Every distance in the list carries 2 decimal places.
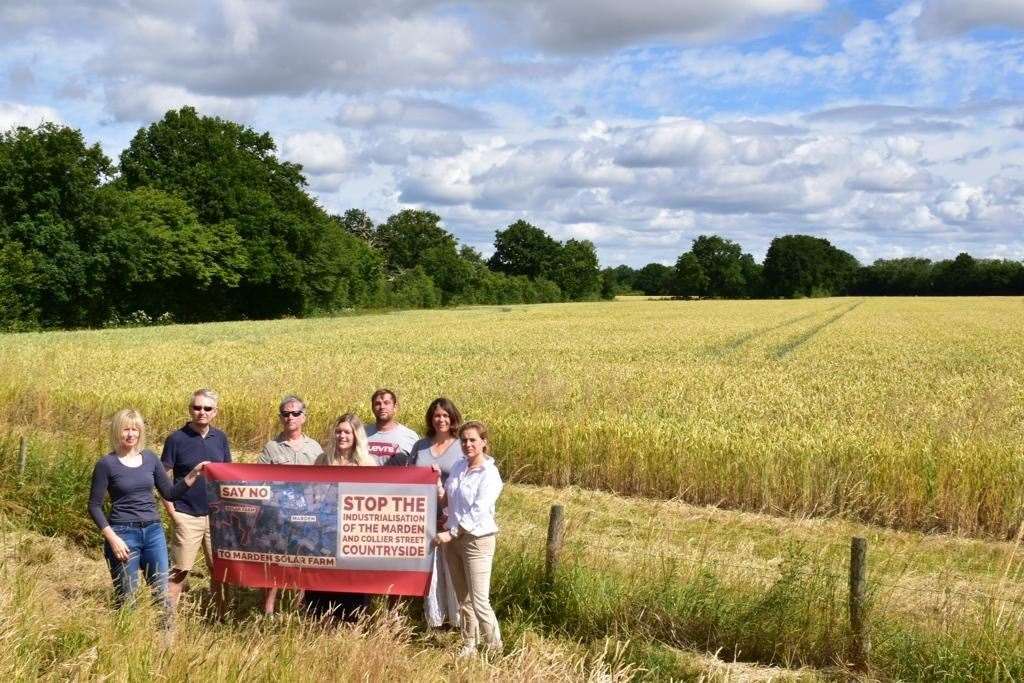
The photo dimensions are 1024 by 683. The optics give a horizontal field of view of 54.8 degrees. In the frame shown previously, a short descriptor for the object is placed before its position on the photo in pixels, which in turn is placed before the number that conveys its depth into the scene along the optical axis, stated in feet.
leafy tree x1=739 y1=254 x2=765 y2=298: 498.28
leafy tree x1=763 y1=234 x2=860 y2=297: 479.00
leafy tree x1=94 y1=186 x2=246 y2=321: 171.22
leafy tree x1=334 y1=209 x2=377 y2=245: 427.33
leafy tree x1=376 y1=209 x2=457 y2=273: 416.87
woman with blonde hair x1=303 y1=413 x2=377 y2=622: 23.71
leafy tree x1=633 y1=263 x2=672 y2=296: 613.68
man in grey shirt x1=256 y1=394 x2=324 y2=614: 24.48
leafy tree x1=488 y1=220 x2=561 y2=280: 455.63
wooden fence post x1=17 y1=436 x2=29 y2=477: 35.50
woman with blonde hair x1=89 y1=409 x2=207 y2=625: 22.00
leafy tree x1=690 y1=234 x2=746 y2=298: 506.07
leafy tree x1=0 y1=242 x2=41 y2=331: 152.97
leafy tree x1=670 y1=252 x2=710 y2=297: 494.18
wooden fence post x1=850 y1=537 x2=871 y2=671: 22.94
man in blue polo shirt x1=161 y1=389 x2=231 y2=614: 24.25
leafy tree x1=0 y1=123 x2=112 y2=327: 157.48
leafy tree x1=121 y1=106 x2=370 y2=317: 205.98
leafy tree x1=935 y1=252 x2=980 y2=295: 450.30
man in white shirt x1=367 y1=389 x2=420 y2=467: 25.99
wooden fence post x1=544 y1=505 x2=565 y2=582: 25.76
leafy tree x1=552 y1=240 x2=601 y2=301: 448.65
